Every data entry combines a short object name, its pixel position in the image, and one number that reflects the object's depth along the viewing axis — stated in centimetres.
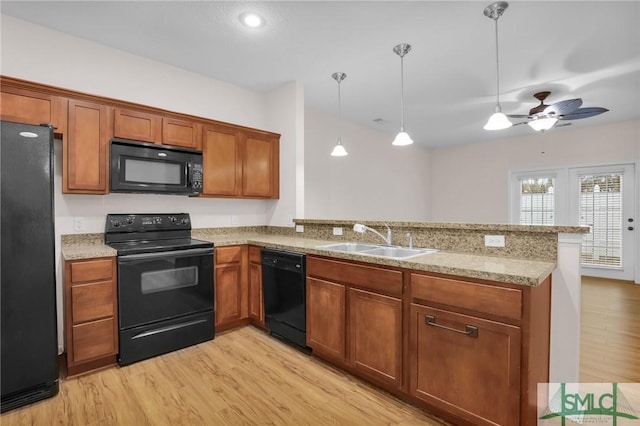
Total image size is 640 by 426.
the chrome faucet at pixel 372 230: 259
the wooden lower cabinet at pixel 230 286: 292
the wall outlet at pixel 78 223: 260
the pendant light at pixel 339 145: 336
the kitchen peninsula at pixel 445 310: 149
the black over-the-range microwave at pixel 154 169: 255
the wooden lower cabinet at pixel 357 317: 195
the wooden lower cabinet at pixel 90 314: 216
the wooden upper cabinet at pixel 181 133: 288
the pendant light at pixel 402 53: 277
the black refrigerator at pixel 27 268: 182
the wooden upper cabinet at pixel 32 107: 215
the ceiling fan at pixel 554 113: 352
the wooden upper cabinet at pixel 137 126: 261
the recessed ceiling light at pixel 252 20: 235
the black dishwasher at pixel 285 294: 256
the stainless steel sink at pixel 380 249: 238
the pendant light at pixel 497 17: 224
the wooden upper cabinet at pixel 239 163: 318
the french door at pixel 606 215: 534
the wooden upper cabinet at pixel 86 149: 239
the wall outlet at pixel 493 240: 205
